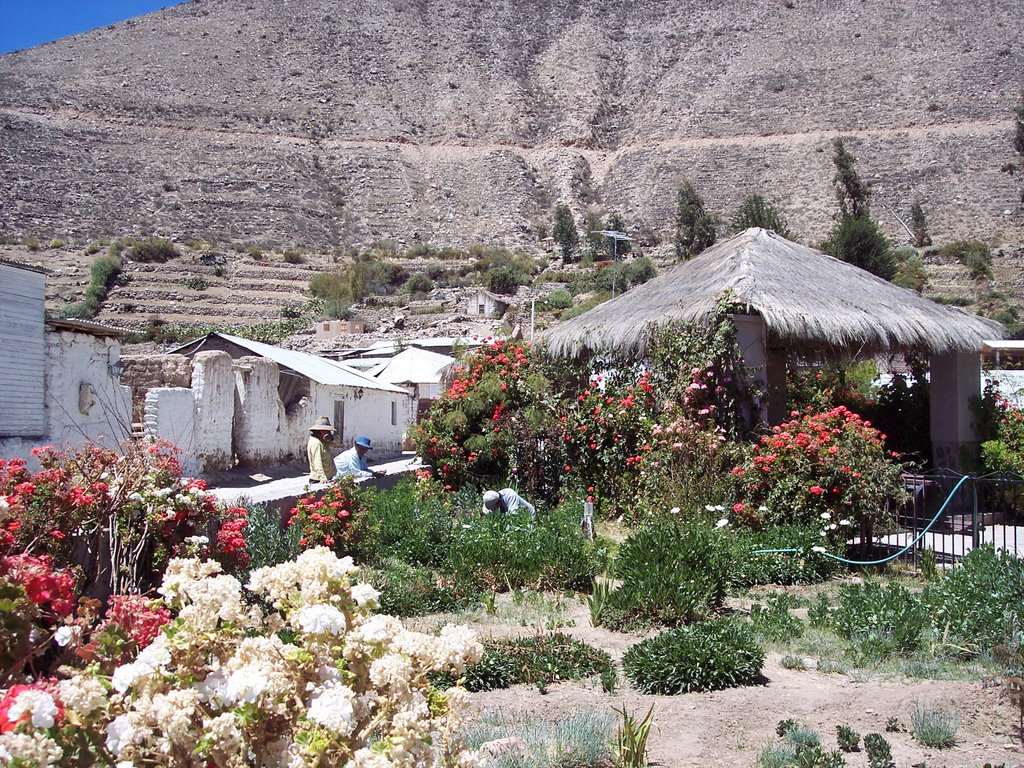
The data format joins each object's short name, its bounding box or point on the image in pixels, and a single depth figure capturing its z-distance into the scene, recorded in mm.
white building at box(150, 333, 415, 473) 16047
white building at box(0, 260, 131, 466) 15180
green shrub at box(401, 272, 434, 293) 51500
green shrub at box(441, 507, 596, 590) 7832
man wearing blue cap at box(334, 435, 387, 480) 10251
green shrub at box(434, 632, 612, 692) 5473
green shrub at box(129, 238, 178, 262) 53094
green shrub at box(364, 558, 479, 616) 6969
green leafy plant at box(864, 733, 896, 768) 4137
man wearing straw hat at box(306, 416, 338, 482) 10414
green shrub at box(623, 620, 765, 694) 5371
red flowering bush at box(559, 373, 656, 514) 11281
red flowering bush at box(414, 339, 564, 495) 12258
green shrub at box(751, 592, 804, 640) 6363
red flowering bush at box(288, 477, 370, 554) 7934
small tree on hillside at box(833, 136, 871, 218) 54875
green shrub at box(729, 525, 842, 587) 8125
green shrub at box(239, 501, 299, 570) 7422
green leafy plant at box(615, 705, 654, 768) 4102
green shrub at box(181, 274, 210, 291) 50062
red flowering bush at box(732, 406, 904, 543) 8945
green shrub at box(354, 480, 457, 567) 8648
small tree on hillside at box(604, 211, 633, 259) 56781
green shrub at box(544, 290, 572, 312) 43688
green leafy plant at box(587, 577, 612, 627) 6715
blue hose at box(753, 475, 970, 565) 8409
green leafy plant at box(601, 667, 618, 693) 5332
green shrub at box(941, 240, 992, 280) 43938
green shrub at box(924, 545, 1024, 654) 5832
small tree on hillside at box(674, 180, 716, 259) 52688
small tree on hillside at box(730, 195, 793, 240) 47219
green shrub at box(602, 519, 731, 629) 6637
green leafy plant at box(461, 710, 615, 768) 4211
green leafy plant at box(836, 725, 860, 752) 4430
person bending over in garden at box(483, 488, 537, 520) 10141
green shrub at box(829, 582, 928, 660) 5941
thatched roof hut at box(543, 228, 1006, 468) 10969
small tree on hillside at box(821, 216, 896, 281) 41000
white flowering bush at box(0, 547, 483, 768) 2312
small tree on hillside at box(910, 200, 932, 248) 52531
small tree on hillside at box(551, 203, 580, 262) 58131
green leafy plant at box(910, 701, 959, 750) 4547
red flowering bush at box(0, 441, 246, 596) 5008
